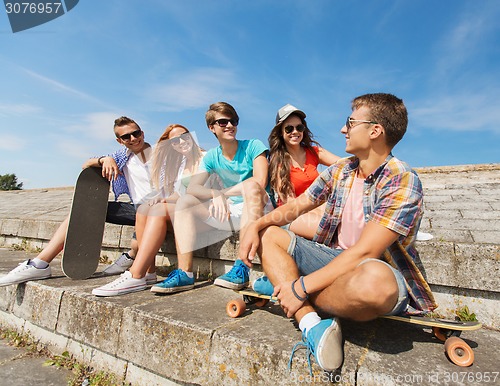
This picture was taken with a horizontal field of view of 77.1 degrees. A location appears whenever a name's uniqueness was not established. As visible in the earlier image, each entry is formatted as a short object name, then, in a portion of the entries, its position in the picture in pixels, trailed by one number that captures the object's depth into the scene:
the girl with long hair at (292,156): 2.91
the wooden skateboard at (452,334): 1.37
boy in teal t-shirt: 2.52
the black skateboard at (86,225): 2.95
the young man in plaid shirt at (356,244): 1.43
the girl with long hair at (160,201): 2.52
